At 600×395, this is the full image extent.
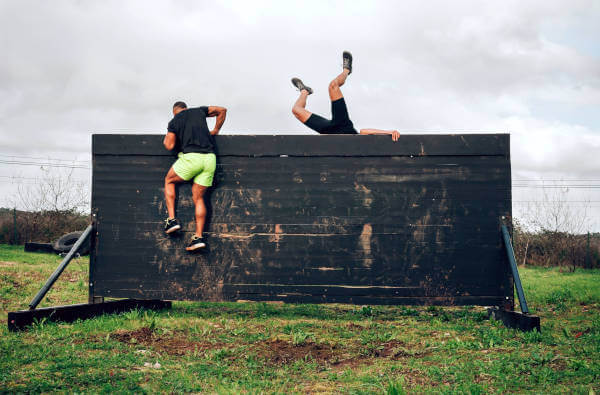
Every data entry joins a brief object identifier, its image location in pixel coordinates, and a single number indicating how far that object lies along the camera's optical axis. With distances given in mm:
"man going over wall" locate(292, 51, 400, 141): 6207
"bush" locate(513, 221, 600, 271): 19891
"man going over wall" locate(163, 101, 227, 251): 5707
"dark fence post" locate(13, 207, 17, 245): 20827
